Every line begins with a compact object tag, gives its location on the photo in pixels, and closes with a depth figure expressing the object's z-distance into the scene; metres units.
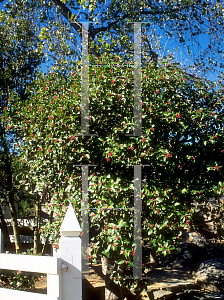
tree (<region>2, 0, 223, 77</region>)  7.12
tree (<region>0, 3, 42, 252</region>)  6.86
